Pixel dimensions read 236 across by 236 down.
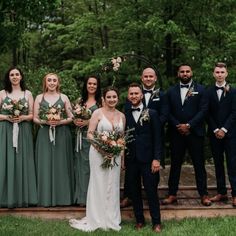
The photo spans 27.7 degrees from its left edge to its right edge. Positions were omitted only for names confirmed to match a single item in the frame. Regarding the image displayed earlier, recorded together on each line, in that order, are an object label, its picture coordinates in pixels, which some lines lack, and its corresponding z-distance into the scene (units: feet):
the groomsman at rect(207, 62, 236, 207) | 24.22
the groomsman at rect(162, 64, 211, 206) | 24.32
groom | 22.46
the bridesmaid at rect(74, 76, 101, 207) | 25.41
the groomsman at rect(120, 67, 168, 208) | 24.11
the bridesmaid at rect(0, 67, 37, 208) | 24.97
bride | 23.32
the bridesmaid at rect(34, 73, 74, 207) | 25.20
